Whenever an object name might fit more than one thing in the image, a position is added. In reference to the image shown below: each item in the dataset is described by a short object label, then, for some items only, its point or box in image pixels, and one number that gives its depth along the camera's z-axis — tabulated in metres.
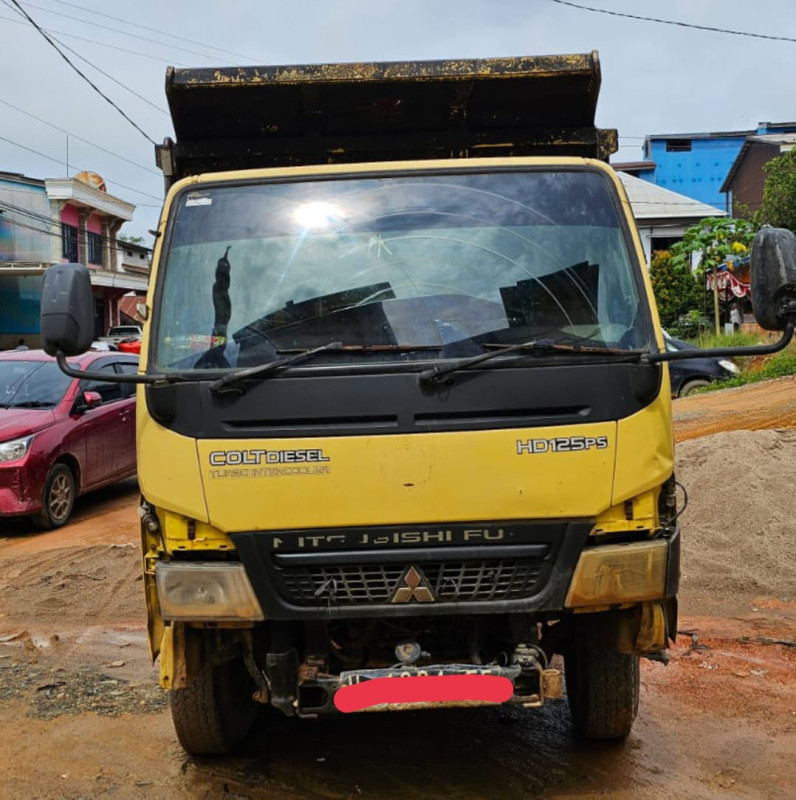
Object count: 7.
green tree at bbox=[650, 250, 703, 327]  29.06
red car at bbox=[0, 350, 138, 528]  8.43
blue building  48.50
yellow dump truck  3.27
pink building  35.69
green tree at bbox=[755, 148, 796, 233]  22.58
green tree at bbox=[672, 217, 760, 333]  23.97
